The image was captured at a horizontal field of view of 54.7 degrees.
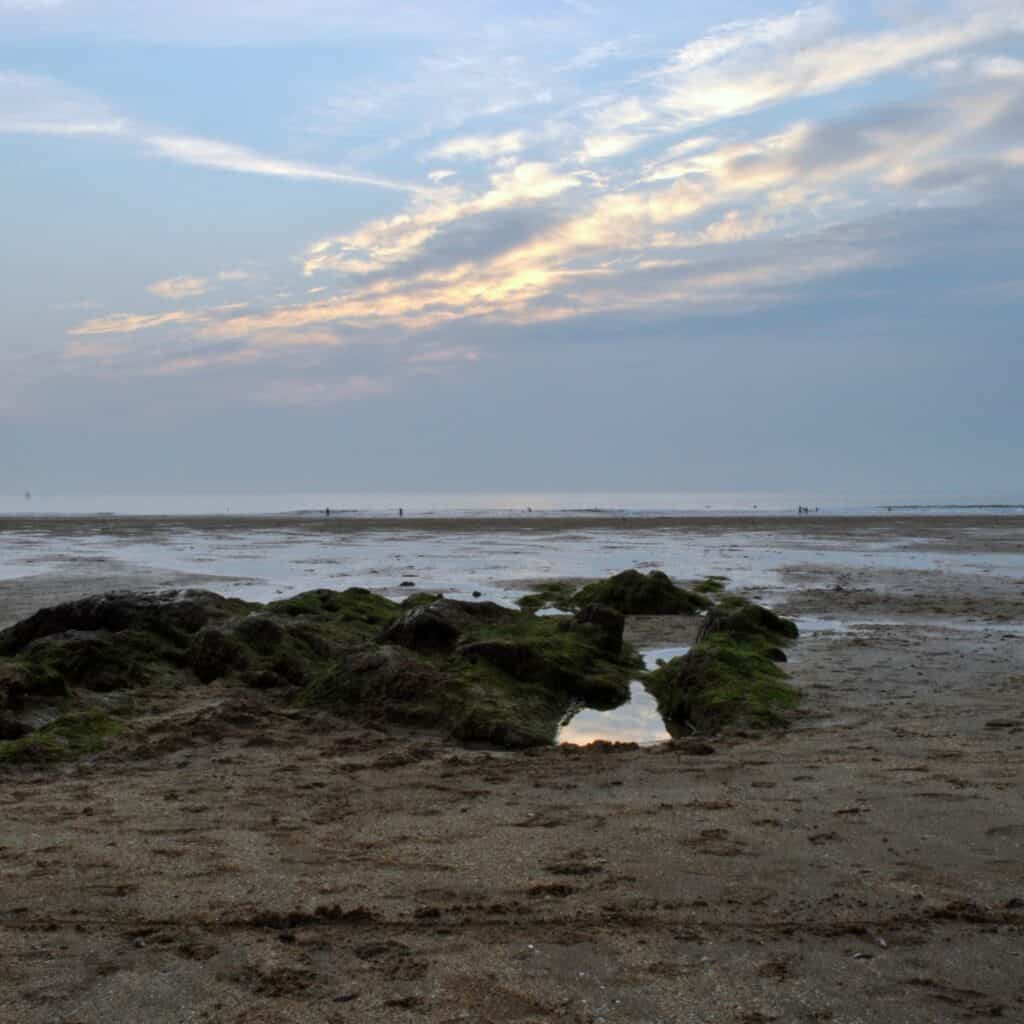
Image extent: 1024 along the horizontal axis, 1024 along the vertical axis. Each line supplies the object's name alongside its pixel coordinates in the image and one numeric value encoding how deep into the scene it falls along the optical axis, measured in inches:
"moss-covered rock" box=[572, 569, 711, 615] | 879.1
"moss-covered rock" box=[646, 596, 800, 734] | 450.6
